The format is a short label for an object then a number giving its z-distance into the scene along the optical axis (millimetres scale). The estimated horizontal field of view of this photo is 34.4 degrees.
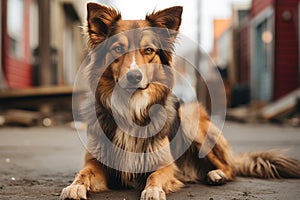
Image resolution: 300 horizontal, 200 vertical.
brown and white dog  3213
